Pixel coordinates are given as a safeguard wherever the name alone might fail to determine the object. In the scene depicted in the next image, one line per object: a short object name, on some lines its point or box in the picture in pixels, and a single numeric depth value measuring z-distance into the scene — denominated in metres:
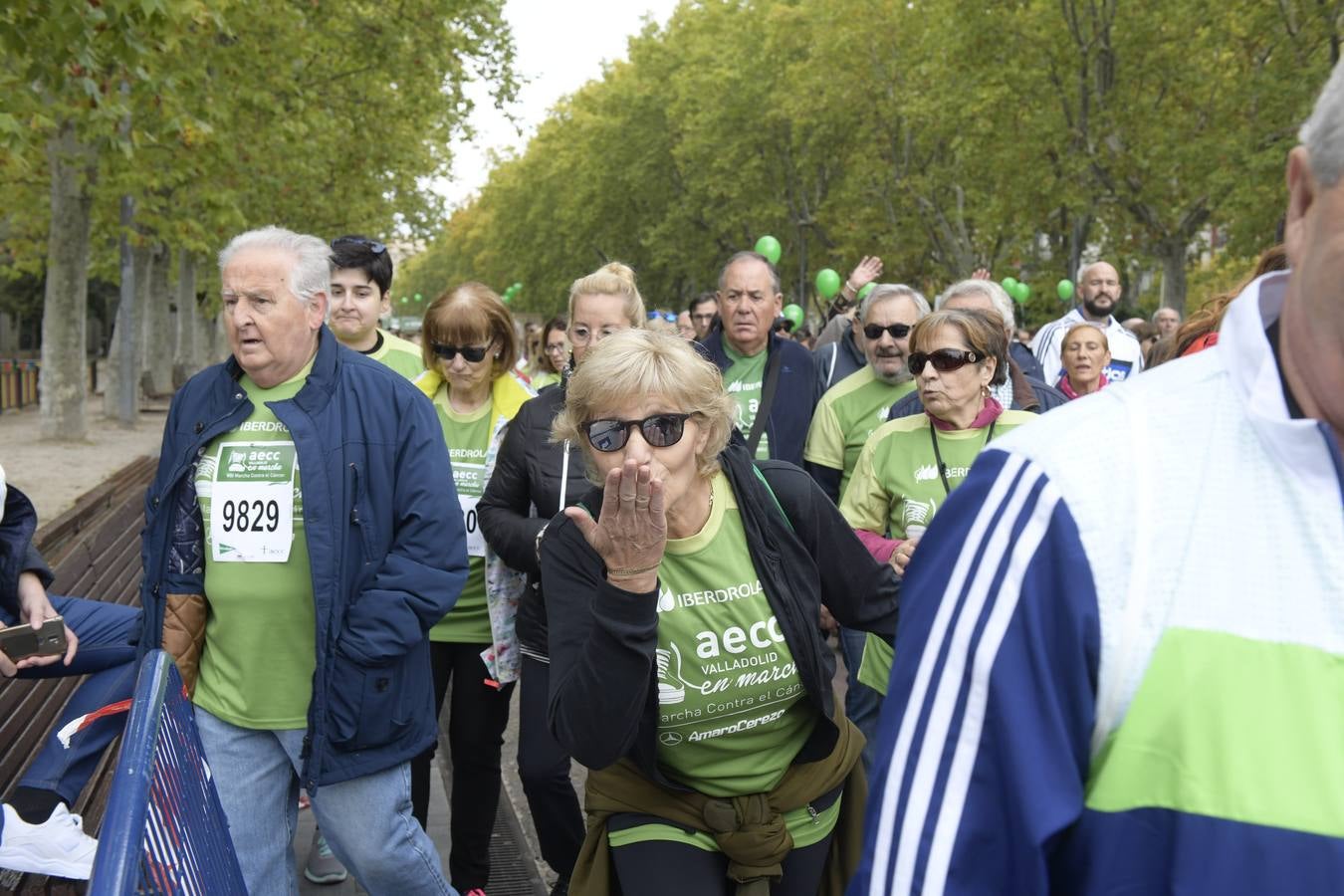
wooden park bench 4.46
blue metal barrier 1.55
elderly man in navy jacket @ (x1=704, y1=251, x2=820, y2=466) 5.67
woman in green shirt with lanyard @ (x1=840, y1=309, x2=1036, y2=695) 4.35
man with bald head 8.17
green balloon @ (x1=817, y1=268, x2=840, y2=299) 15.53
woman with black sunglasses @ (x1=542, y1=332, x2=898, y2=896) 2.71
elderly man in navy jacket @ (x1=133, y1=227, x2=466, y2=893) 3.39
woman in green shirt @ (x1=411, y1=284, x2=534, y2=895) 4.55
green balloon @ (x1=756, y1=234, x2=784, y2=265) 13.70
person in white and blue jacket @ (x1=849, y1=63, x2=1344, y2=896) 1.12
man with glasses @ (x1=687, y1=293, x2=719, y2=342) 11.29
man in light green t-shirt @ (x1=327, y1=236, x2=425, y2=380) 5.55
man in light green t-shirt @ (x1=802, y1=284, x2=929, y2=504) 5.47
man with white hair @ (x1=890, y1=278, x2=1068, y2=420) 5.13
